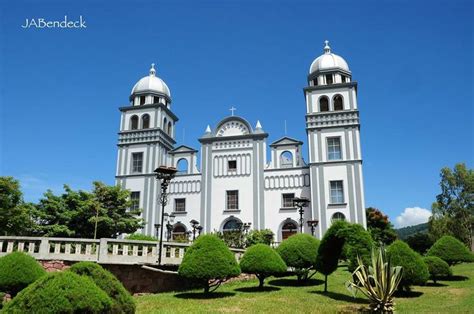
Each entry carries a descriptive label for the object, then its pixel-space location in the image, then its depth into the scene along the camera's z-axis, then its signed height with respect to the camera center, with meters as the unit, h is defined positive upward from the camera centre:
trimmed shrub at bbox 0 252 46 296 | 9.52 -0.57
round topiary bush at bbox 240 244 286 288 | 12.81 -0.49
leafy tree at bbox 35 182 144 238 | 21.39 +1.98
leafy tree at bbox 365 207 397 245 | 39.12 +2.74
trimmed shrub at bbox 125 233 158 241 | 16.62 +0.50
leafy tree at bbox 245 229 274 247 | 23.51 +0.63
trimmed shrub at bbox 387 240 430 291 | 12.23 -0.52
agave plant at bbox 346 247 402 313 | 8.65 -0.82
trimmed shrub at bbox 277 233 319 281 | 14.52 -0.19
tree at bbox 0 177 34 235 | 19.17 +1.99
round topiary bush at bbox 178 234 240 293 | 11.30 -0.40
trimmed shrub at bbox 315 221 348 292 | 12.74 -0.17
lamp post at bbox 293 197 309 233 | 18.54 +2.31
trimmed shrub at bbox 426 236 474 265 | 16.22 -0.19
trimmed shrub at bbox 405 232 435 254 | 30.19 +0.52
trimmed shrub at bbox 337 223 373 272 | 10.43 +0.08
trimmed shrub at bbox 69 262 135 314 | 5.45 -0.51
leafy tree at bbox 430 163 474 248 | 31.11 +3.46
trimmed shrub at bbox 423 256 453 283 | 14.95 -0.76
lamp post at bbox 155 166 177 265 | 14.71 +2.92
